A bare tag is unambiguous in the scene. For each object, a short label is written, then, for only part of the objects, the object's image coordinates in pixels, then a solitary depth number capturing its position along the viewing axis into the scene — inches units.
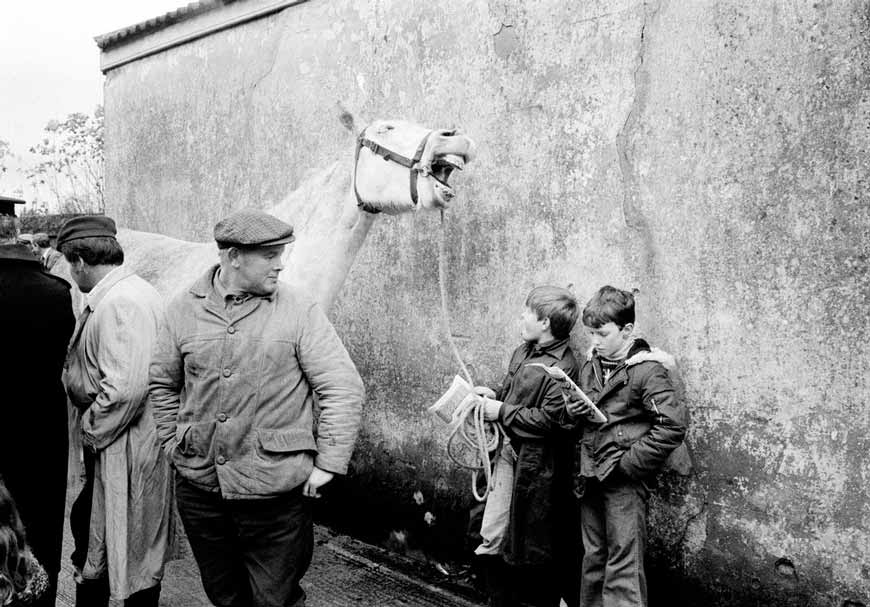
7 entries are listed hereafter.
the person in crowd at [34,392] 119.9
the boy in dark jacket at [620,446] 124.8
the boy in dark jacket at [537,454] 136.1
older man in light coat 136.1
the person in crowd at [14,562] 70.9
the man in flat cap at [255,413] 111.8
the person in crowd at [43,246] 309.4
